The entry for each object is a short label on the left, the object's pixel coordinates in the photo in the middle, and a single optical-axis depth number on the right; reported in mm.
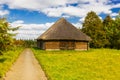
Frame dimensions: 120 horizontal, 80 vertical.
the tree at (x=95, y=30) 25021
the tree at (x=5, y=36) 8897
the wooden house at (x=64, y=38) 18504
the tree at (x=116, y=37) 25048
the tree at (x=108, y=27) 25960
